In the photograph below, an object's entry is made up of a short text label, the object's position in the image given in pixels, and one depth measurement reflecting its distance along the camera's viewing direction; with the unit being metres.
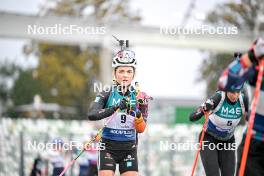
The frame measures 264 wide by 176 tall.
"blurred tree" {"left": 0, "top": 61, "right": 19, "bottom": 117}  62.53
